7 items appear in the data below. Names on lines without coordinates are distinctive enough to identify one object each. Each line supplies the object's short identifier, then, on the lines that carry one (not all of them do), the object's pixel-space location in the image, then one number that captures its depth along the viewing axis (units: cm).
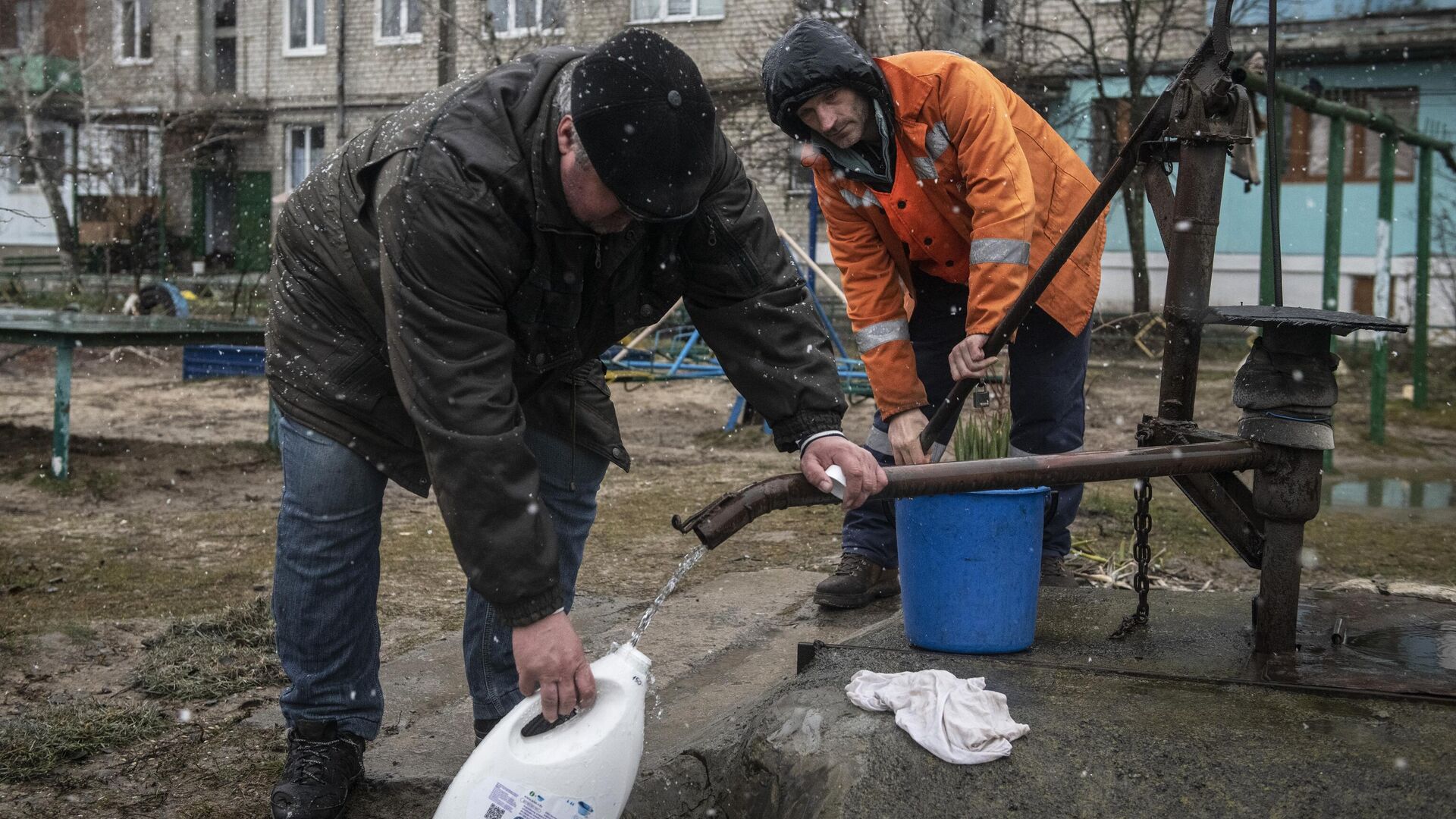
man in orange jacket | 340
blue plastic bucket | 302
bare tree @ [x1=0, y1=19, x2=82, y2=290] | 2084
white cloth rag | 234
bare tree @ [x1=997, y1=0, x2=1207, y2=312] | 1497
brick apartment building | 1984
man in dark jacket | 209
